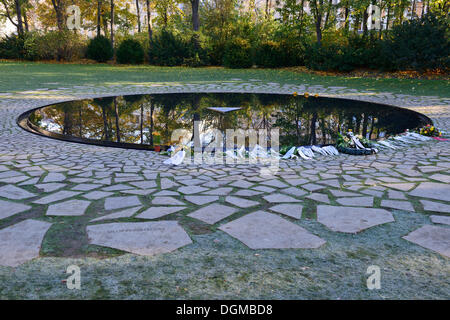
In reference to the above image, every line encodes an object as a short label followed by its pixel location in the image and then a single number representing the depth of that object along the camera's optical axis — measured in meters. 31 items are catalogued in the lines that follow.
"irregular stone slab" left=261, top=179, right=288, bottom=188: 4.23
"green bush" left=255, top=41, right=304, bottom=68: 22.25
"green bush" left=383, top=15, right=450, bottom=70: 15.00
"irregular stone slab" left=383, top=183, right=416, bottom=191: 4.10
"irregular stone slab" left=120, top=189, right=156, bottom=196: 3.98
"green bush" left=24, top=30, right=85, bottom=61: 27.36
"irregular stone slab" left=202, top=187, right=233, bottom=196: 3.99
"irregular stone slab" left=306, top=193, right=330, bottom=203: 3.78
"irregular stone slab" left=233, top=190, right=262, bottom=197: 3.94
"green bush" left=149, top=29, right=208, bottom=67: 24.61
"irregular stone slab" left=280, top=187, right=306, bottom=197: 3.96
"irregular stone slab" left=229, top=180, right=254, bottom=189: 4.23
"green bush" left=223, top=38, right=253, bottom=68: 22.64
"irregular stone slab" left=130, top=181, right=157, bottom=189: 4.22
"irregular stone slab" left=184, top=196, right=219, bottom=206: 3.73
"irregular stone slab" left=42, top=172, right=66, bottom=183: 4.38
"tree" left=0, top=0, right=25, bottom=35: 31.31
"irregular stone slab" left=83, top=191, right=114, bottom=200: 3.84
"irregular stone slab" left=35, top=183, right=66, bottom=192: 4.07
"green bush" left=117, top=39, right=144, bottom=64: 26.66
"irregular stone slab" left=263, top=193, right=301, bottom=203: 3.78
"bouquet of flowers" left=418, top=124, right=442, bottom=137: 6.94
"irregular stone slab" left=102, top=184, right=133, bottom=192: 4.09
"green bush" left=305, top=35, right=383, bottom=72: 17.86
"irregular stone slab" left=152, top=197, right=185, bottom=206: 3.70
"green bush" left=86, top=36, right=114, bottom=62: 27.52
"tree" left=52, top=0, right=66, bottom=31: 32.19
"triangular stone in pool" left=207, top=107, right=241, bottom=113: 9.42
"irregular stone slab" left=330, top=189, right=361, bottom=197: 3.91
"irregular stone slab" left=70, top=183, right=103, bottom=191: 4.08
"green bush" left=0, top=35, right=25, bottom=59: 28.48
